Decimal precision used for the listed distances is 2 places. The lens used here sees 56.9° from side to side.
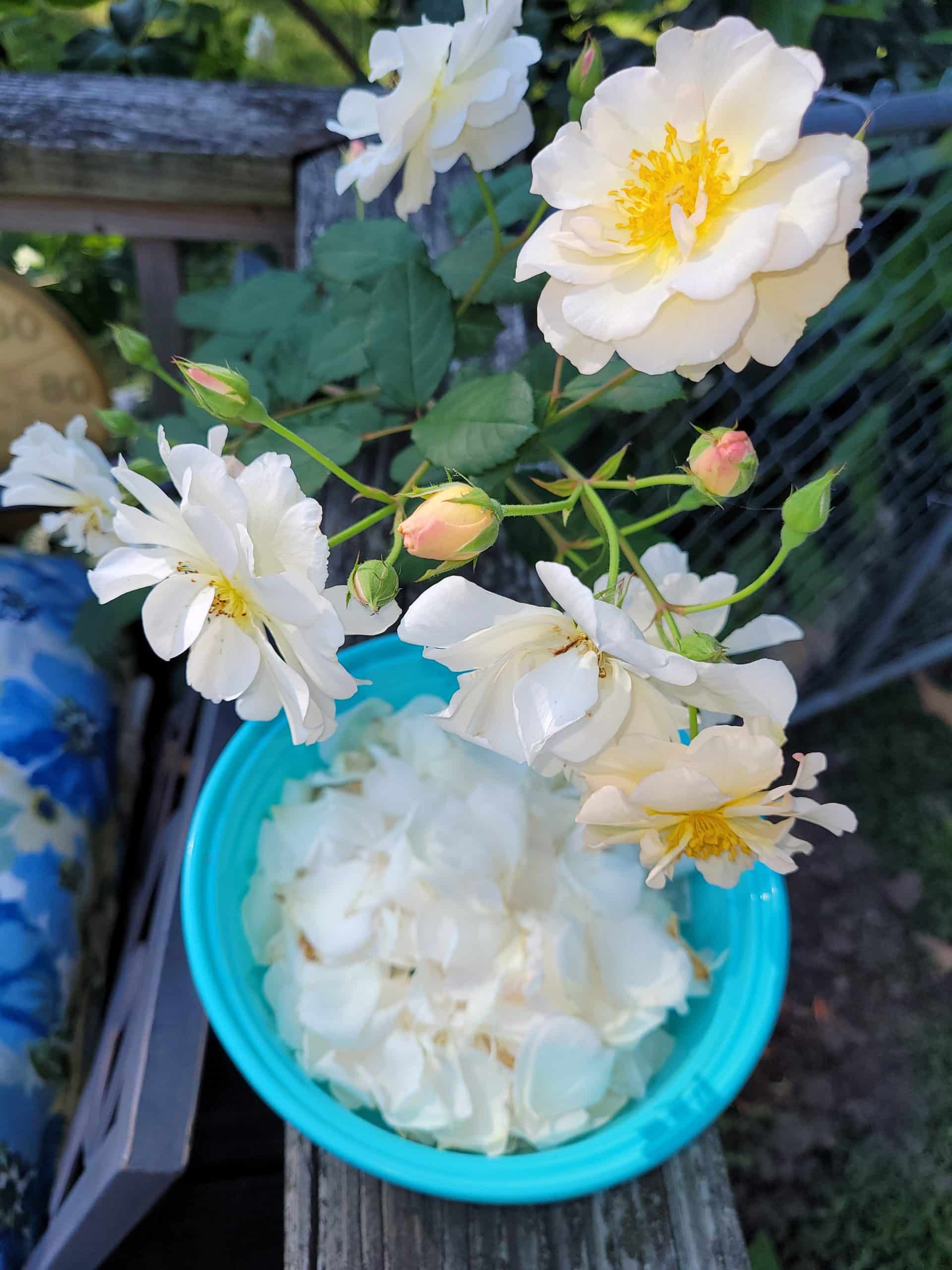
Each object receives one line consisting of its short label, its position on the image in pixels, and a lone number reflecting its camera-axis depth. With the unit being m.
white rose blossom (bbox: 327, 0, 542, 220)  0.49
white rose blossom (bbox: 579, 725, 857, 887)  0.39
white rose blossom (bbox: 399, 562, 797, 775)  0.36
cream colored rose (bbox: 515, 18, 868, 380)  0.36
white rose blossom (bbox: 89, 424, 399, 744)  0.37
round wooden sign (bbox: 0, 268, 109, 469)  0.90
